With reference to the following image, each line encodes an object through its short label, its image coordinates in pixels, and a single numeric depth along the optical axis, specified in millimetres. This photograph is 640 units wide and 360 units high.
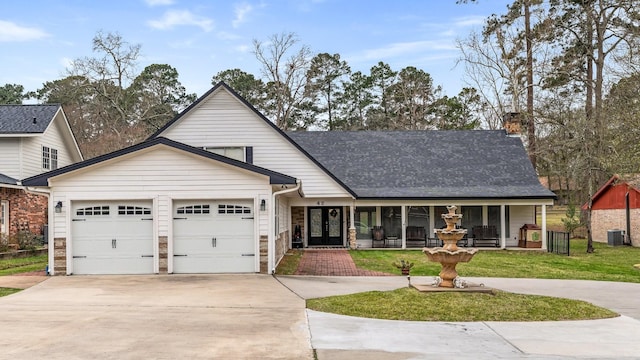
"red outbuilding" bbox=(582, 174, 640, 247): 29031
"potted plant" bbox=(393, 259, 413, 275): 15766
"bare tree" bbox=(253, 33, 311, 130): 42219
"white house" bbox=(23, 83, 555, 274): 15812
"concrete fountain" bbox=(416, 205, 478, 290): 11969
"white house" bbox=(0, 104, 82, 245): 24094
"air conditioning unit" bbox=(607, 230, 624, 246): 29375
